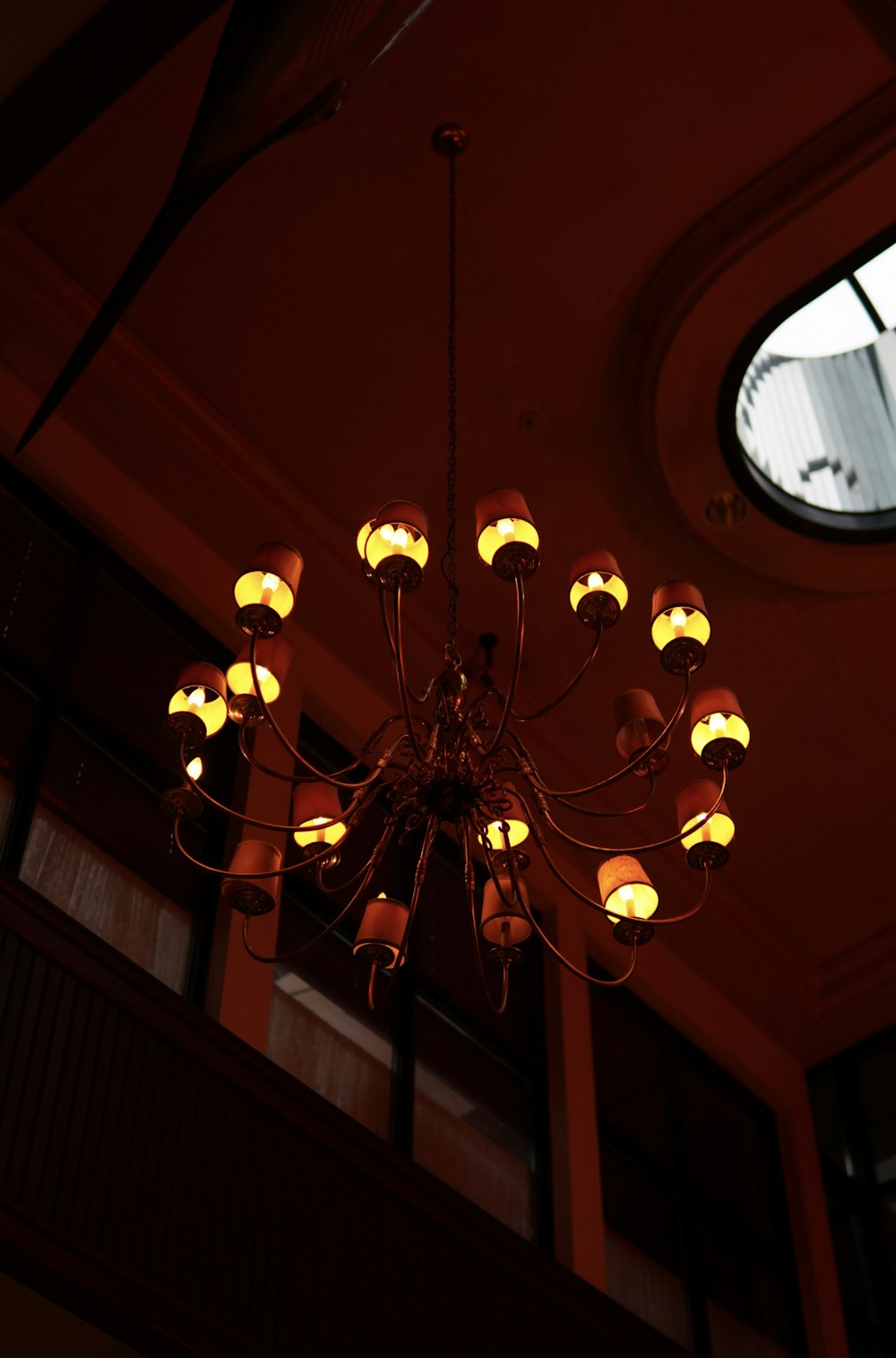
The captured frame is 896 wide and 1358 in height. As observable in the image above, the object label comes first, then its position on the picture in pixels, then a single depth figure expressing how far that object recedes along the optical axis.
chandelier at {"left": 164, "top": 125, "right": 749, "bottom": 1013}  4.05
